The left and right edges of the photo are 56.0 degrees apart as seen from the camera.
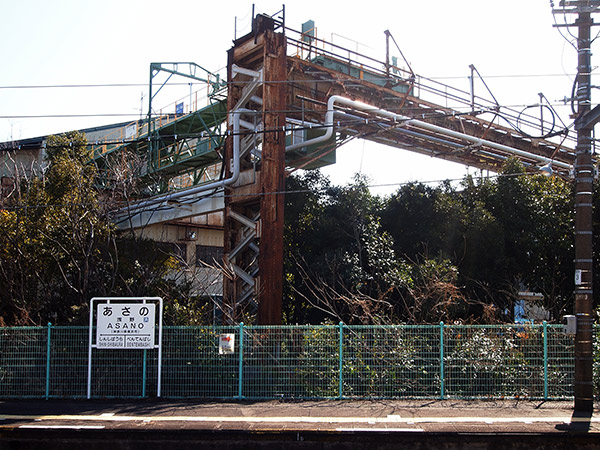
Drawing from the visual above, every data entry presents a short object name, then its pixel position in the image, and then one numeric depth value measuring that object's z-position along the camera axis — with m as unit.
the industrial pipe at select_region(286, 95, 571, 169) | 17.12
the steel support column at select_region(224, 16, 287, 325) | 15.30
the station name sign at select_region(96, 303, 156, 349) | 12.34
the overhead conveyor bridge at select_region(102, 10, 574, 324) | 15.62
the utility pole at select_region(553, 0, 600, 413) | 11.06
